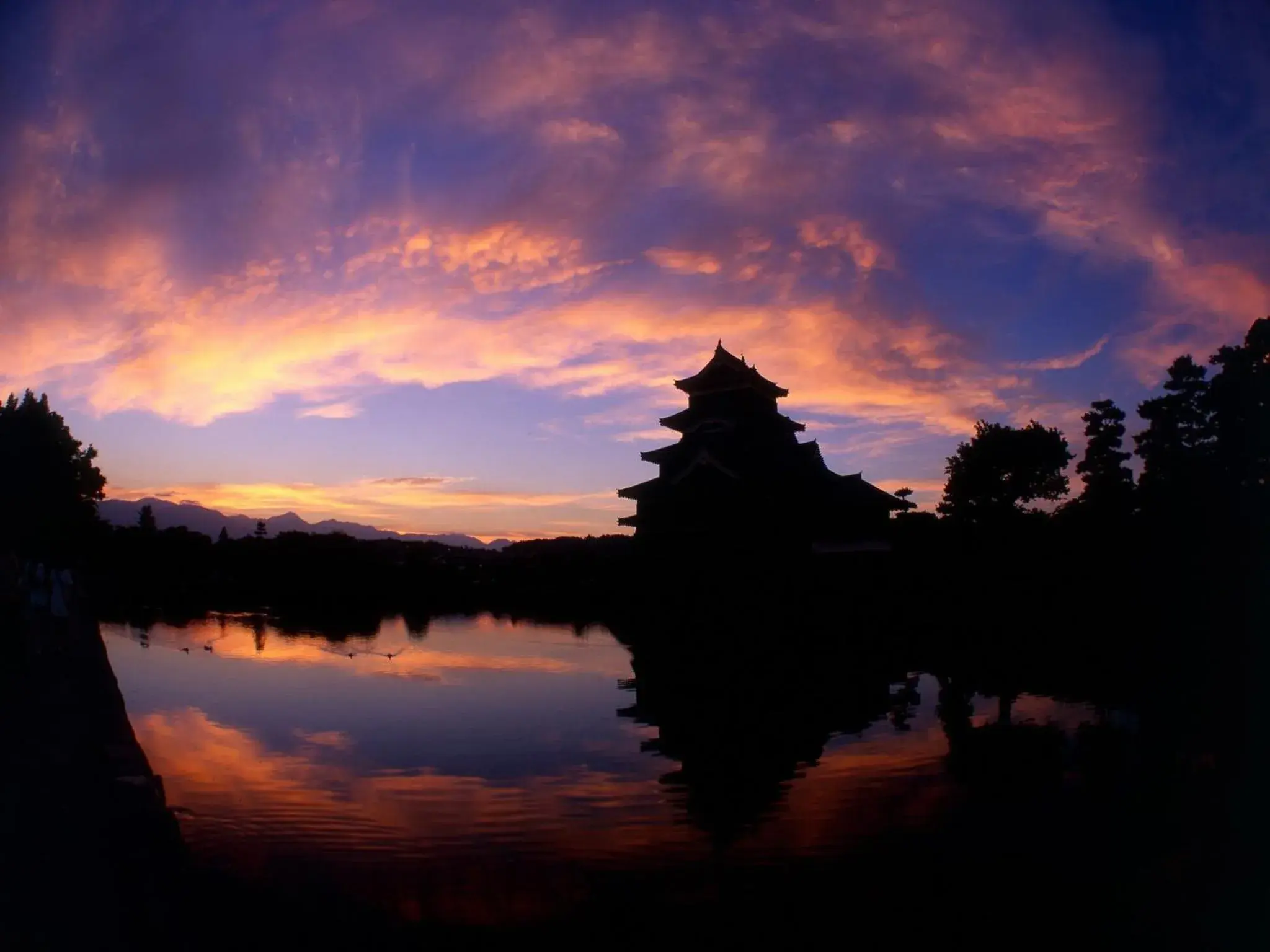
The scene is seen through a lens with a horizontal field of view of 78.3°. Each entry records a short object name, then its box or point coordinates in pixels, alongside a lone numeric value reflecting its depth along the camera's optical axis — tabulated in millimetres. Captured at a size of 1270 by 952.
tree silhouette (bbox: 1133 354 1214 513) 24344
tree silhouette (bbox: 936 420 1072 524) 42469
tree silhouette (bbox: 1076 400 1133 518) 35094
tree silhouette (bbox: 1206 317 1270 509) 20328
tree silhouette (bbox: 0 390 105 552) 36719
